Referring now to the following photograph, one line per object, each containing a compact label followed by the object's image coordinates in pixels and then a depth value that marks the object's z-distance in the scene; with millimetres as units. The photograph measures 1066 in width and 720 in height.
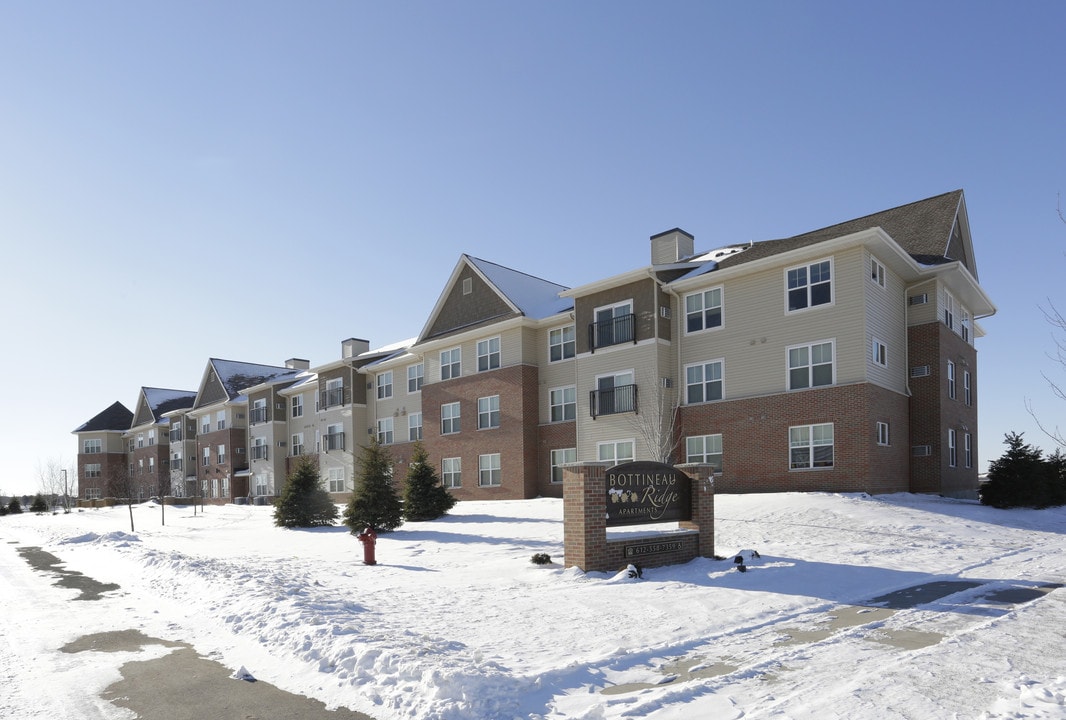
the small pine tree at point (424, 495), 26094
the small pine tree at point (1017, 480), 22688
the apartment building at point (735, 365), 22984
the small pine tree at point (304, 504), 26016
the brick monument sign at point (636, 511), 12219
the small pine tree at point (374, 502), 22219
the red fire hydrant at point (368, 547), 15305
